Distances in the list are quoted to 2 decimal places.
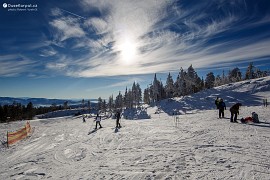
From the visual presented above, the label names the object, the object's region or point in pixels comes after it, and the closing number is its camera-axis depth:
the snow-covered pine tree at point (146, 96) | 120.14
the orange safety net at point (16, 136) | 17.17
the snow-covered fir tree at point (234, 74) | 112.82
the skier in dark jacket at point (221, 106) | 21.11
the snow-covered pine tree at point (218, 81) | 115.23
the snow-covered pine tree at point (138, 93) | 107.50
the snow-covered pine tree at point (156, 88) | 96.19
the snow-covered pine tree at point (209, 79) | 105.95
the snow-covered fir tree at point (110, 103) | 125.06
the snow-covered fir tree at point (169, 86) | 96.22
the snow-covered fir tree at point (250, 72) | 100.25
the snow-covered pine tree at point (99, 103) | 131.62
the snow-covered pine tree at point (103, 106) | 119.43
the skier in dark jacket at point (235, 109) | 17.76
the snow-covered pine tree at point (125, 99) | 112.01
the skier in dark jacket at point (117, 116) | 22.16
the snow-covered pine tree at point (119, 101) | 113.59
